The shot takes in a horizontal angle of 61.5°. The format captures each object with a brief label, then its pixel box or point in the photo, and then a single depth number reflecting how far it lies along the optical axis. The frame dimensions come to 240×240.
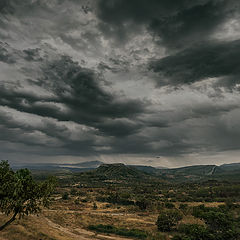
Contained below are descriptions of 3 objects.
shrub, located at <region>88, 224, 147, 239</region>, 43.83
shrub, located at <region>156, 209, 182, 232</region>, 50.81
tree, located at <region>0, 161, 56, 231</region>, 24.88
